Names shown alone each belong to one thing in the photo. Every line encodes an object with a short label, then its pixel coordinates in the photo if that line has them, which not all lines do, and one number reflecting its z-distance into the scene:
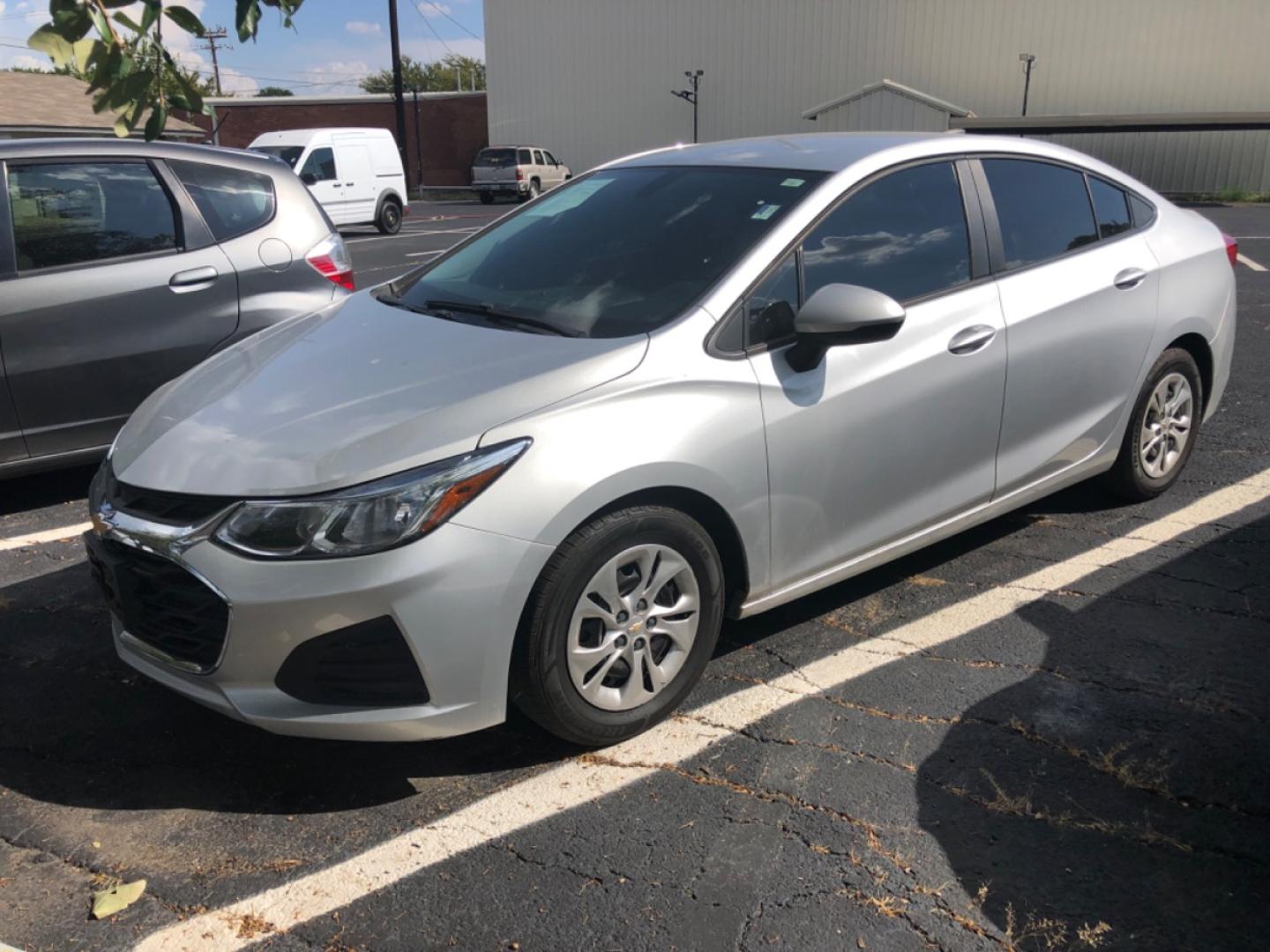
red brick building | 48.78
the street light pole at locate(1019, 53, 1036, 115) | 35.97
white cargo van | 21.34
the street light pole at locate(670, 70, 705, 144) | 42.06
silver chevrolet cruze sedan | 2.63
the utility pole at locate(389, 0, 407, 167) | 36.94
